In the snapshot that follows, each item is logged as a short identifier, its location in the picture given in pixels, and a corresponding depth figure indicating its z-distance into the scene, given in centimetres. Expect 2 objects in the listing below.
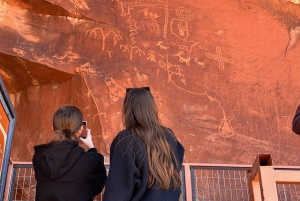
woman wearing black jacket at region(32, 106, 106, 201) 266
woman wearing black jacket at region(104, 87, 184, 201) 236
